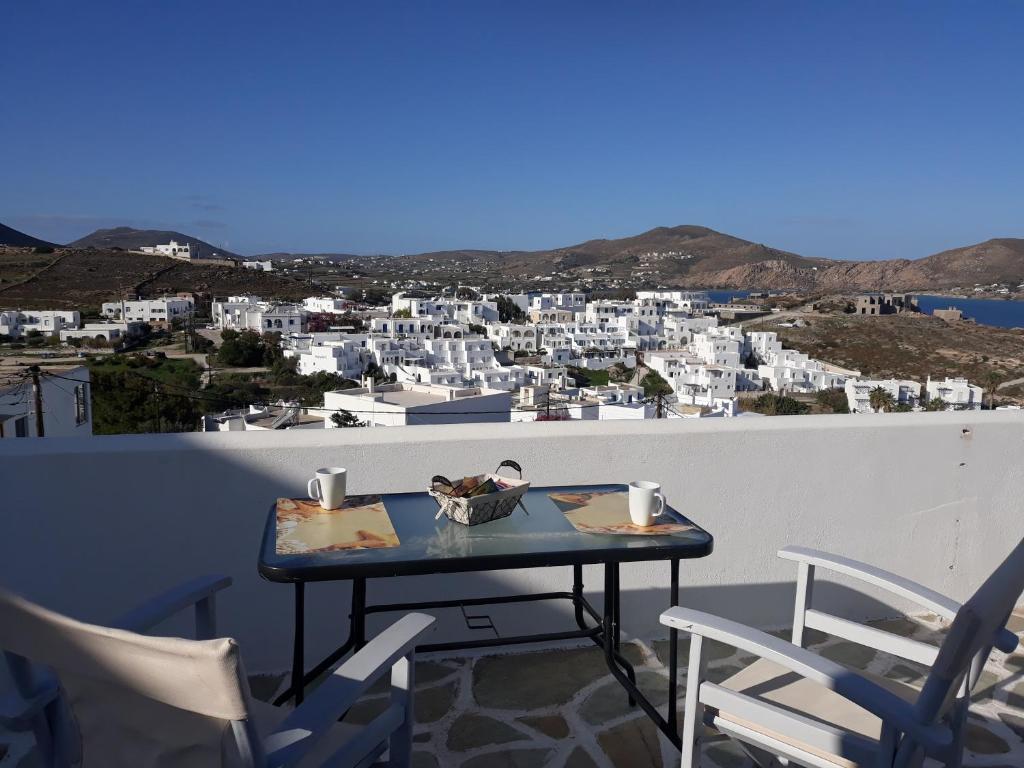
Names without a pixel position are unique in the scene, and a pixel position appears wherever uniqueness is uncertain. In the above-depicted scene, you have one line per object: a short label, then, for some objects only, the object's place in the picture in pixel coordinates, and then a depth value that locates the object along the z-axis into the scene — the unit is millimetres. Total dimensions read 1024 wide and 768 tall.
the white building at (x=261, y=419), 17797
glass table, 1418
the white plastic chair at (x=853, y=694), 1102
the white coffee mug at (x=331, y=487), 1748
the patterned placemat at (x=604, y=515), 1649
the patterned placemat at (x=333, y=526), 1526
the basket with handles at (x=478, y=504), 1655
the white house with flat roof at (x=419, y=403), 16391
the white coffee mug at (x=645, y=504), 1669
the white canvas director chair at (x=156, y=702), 807
